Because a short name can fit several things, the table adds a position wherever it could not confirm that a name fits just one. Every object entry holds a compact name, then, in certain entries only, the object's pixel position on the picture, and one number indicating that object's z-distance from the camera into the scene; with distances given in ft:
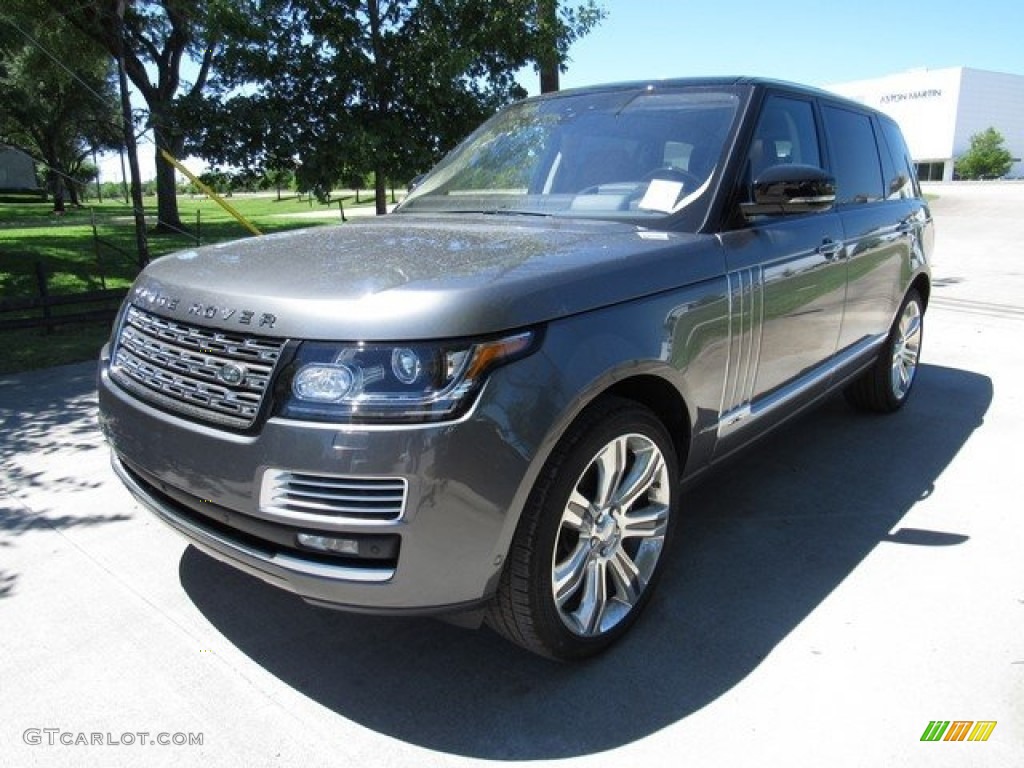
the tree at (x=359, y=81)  26.27
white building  305.32
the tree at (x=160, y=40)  50.08
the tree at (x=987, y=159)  284.61
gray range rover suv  6.51
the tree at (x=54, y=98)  54.67
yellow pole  23.07
